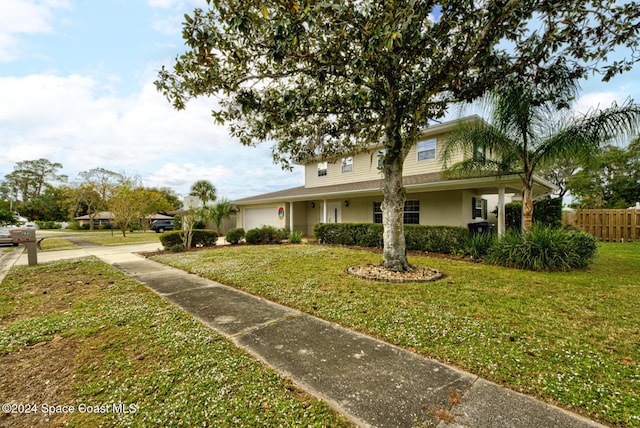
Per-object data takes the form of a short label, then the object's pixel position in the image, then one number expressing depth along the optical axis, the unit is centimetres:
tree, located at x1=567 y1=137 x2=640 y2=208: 2189
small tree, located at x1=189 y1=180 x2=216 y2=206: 2809
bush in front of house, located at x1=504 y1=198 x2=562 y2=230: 1223
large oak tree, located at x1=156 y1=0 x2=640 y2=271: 466
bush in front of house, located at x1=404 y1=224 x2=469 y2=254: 953
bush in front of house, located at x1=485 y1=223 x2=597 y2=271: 706
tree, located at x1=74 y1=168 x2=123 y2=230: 3659
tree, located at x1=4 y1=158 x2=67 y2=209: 4781
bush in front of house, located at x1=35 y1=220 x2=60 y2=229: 4459
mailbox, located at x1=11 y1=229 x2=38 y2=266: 812
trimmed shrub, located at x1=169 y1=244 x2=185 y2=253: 1221
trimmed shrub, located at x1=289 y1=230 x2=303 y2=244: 1406
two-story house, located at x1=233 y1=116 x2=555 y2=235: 1100
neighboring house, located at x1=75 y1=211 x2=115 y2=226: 4324
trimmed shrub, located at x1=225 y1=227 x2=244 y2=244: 1475
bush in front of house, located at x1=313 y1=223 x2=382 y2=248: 1189
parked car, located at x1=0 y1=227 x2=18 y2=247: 1627
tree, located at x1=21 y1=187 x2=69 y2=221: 4628
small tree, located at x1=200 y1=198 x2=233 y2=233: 1856
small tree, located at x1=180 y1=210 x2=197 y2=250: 1305
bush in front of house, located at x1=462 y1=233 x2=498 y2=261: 856
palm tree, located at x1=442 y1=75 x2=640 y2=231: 666
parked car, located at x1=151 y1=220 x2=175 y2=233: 2952
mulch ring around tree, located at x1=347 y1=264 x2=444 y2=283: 601
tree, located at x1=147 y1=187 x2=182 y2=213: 4875
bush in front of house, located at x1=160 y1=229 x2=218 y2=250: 1279
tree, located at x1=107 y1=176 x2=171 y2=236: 2420
